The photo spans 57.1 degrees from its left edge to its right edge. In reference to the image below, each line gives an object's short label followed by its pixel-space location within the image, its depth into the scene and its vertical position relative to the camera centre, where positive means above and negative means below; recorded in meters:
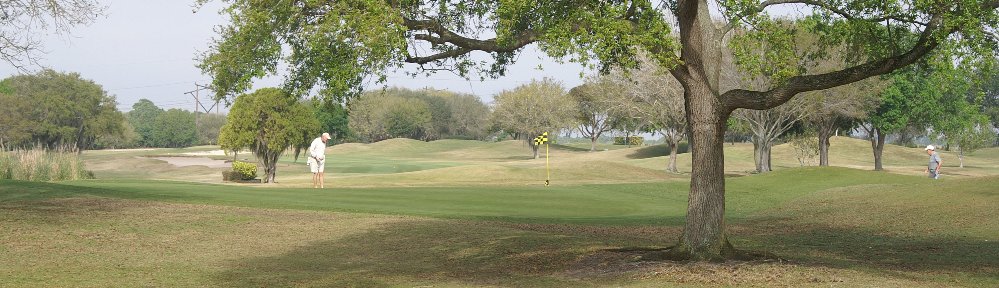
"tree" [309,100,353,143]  137.91 +2.21
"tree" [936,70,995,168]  71.11 +1.12
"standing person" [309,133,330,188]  34.62 -0.49
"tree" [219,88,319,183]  51.00 +0.99
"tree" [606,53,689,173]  59.84 +2.71
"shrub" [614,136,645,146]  136.05 -0.19
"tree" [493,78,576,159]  107.56 +3.63
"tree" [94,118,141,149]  143.25 +0.34
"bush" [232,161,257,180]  53.81 -1.64
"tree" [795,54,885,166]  55.09 +2.32
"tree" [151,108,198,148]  174.62 +2.40
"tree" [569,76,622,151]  103.75 +3.10
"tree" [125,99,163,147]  177.36 +2.14
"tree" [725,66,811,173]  56.44 +1.26
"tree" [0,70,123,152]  103.75 +3.79
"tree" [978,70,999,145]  134.88 +5.44
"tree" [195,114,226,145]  179.80 +3.07
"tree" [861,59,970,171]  64.25 +2.26
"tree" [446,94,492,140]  178.88 +4.32
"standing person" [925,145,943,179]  36.05 -1.15
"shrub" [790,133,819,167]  73.50 -0.54
